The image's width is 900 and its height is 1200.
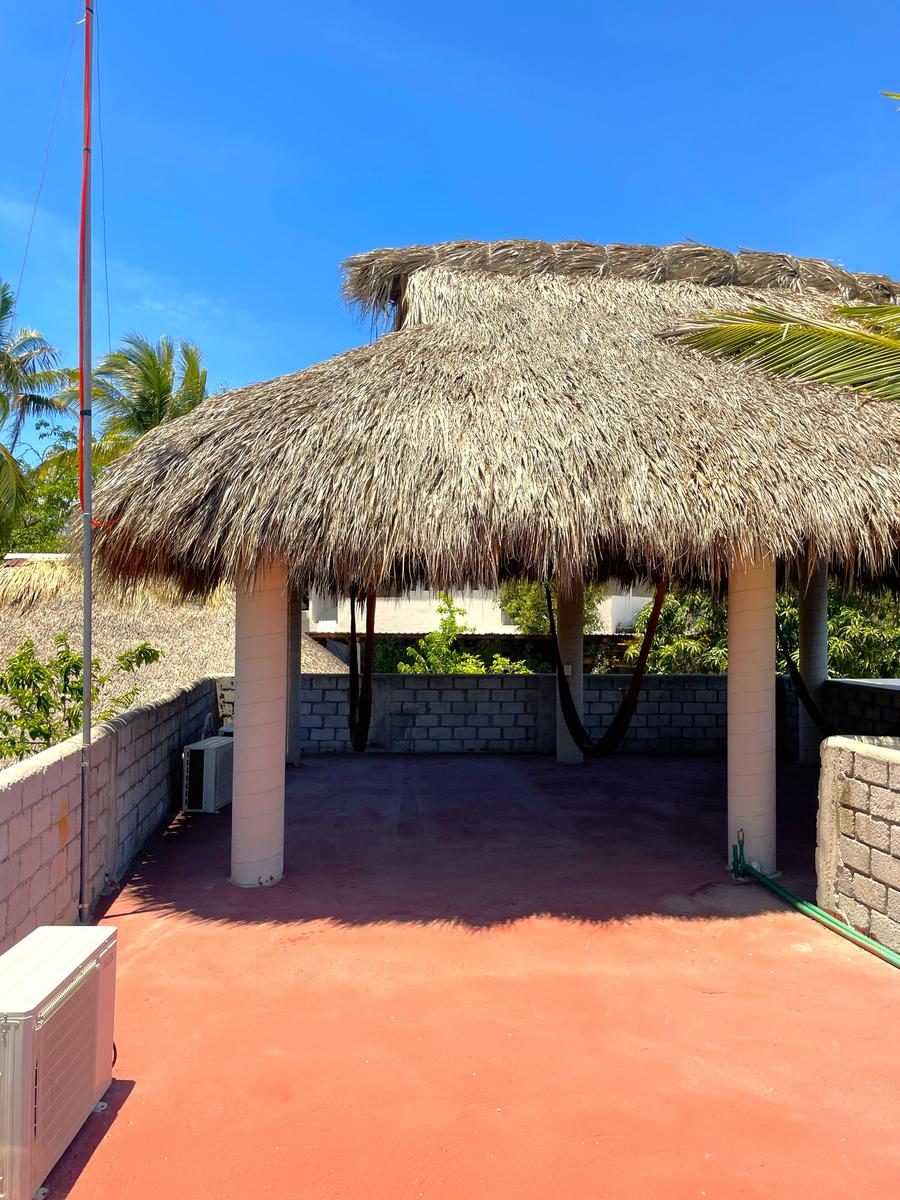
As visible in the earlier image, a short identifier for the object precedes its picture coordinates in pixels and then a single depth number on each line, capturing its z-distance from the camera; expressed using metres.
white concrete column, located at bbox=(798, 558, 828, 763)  6.80
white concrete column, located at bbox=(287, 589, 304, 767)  6.68
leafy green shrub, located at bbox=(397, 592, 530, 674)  10.57
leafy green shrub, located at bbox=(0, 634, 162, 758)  4.05
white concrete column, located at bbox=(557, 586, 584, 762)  6.96
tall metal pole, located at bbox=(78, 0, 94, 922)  3.01
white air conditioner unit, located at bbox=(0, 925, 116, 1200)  1.51
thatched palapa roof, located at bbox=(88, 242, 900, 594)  3.28
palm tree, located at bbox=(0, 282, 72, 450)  15.02
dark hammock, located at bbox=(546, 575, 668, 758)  5.41
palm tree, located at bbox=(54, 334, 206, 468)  12.62
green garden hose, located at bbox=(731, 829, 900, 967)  2.92
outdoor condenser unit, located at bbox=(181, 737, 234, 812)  4.99
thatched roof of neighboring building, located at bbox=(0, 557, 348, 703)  8.62
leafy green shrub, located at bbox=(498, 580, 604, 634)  12.49
